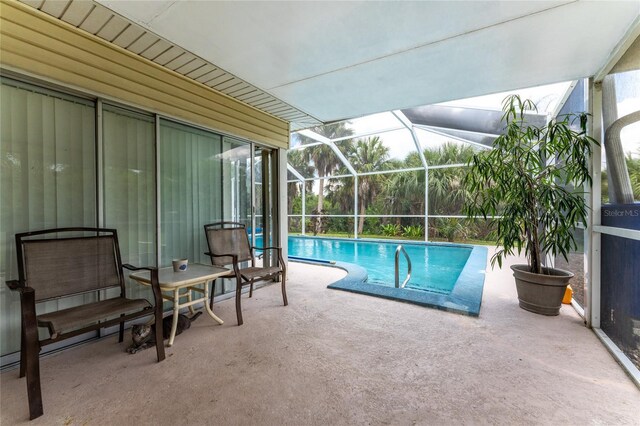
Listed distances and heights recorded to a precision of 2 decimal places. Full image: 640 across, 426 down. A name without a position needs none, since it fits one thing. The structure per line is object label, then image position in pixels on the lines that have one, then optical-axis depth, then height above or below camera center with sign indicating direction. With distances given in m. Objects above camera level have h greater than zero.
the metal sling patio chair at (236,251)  2.78 -0.50
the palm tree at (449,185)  10.17 +0.99
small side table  2.25 -0.60
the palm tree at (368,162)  12.48 +2.38
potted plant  2.68 +0.17
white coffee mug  2.60 -0.53
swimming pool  3.39 -1.22
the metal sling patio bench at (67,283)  1.54 -0.54
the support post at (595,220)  2.56 -0.11
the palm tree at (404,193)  11.24 +0.77
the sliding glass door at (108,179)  2.02 +0.34
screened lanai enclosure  2.18 +0.74
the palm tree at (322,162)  13.27 +2.60
